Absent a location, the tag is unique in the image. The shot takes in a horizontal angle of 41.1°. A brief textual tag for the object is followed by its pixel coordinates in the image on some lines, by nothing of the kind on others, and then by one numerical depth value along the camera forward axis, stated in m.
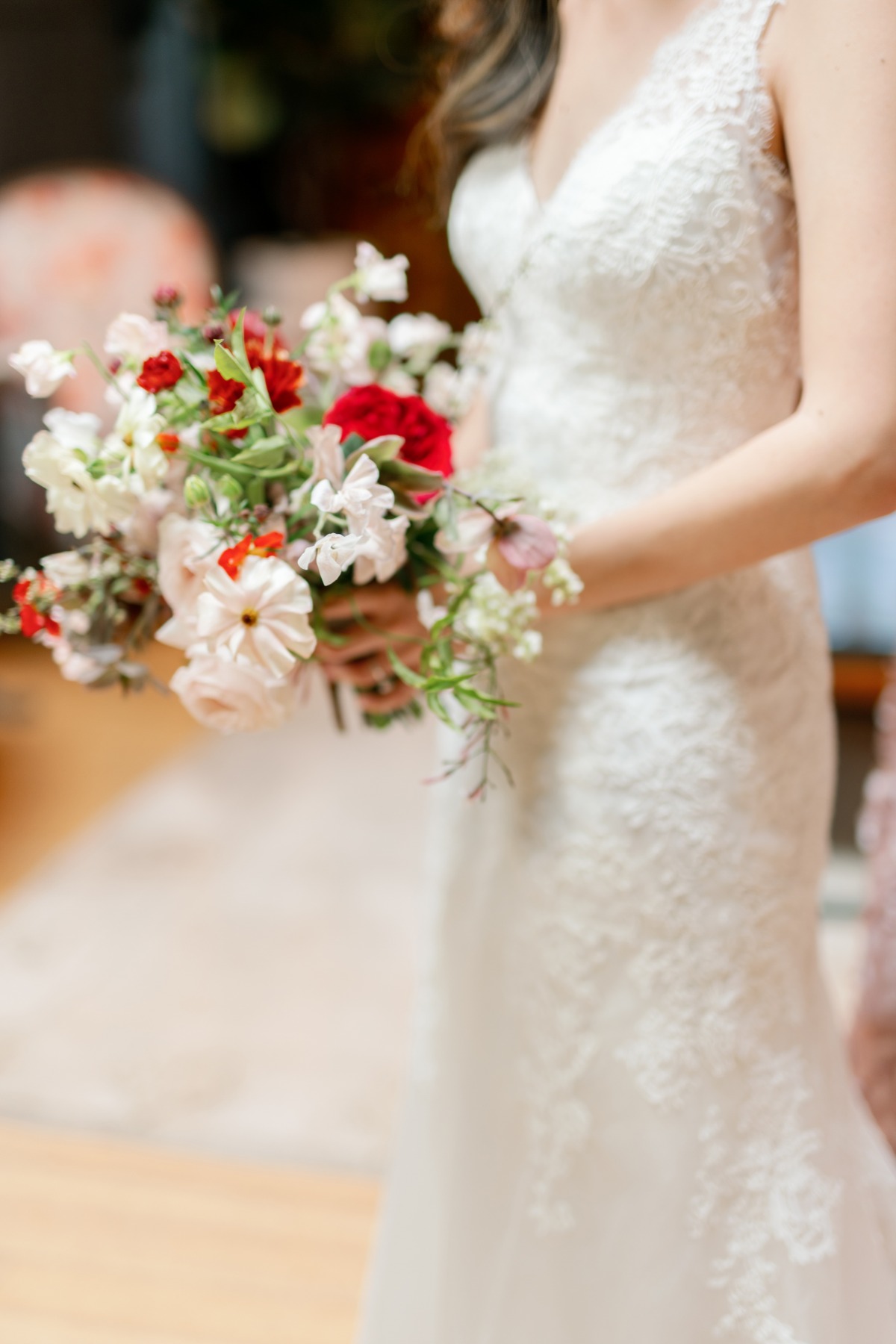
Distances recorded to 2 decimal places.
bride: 0.91
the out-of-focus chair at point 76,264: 4.59
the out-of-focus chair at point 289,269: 5.07
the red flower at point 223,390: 0.79
